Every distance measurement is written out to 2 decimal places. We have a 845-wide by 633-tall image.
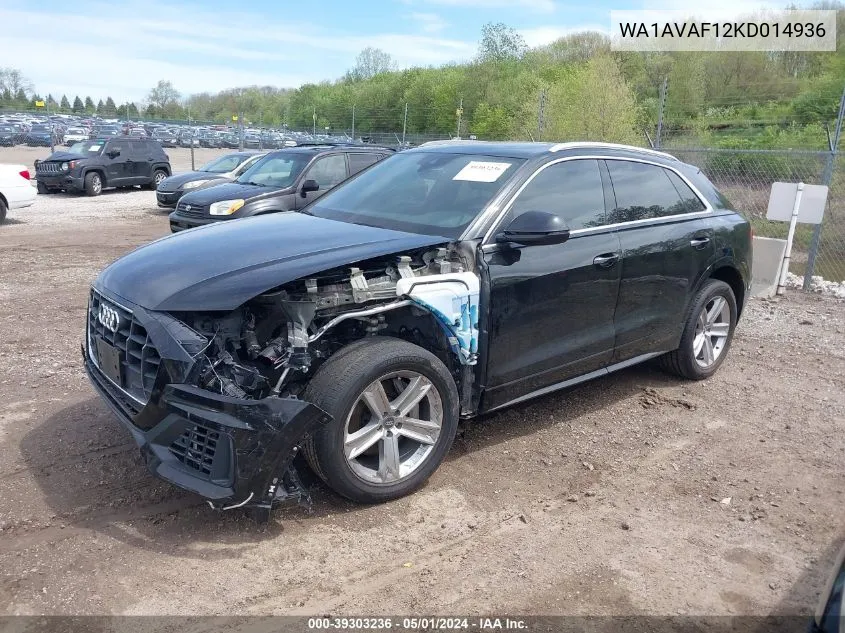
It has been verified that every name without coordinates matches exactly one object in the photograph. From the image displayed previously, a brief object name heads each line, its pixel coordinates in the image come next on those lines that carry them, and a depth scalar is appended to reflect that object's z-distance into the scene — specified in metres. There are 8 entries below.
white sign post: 8.52
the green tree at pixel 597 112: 19.02
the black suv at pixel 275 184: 10.27
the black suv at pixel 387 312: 3.20
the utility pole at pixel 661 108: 12.74
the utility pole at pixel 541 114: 15.31
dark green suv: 18.66
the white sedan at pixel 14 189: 13.27
